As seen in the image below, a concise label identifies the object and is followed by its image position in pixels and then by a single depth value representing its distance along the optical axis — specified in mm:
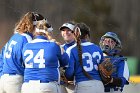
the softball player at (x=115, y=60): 19375
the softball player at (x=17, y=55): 18672
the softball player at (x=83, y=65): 18172
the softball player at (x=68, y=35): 18484
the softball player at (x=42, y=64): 17641
